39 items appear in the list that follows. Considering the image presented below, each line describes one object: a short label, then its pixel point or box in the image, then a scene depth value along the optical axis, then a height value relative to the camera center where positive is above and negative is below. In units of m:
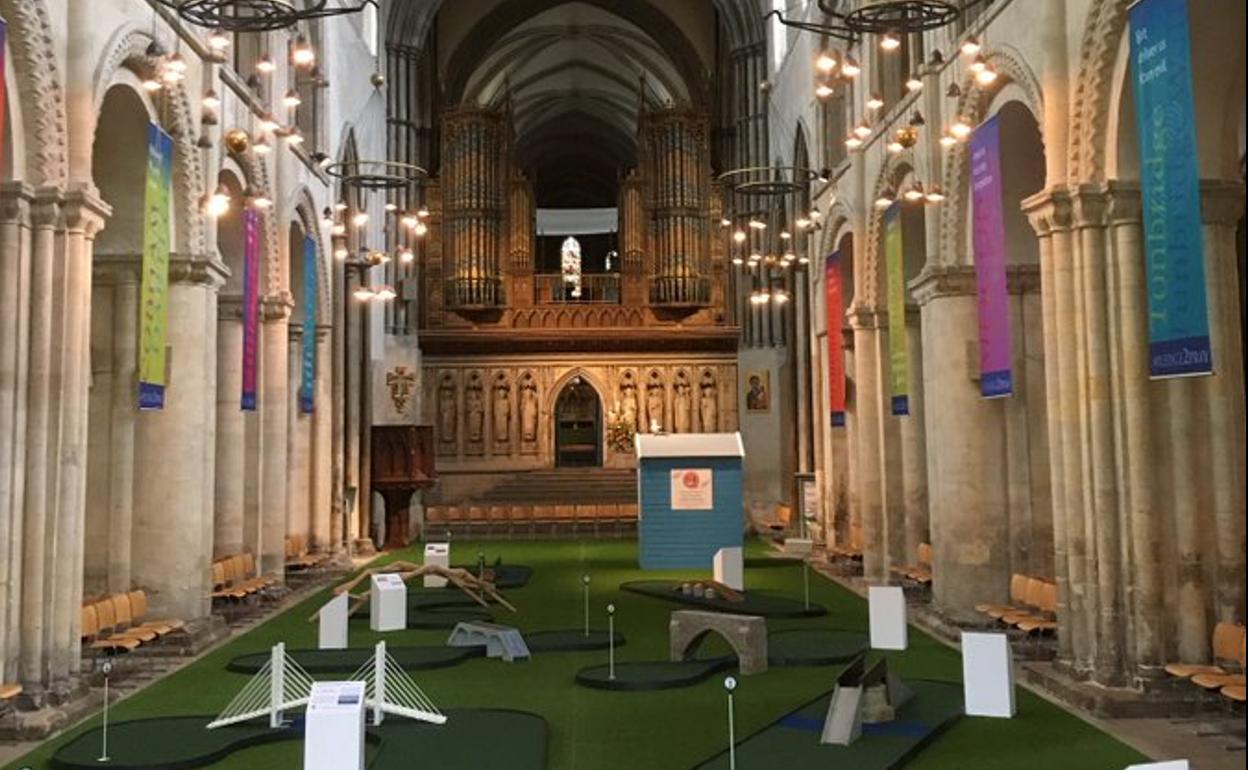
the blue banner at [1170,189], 8.35 +1.99
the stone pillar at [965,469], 13.71 -0.12
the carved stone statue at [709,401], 31.17 +1.73
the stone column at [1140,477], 9.58 -0.17
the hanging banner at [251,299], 15.59 +2.40
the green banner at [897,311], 15.38 +2.02
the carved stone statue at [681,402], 31.25 +1.72
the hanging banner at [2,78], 8.46 +2.98
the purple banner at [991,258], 12.00 +2.15
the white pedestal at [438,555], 16.86 -1.26
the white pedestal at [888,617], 12.00 -1.65
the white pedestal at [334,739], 6.64 -1.55
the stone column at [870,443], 17.62 +0.30
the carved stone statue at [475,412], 31.12 +1.54
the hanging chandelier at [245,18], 10.83 +4.47
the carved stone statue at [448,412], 30.98 +1.55
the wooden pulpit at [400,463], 24.91 +0.16
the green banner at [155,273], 11.91 +2.15
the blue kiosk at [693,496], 20.44 -0.56
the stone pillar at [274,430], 18.38 +0.69
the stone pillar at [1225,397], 9.53 +0.49
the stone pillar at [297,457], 20.39 +0.28
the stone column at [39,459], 9.49 +0.15
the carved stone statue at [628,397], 31.38 +1.89
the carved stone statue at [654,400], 31.38 +1.79
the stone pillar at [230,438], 16.20 +0.50
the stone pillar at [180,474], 13.31 +0.00
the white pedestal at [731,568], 15.88 -1.45
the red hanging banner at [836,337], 19.34 +2.13
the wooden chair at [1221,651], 9.03 -1.58
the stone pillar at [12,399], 9.27 +0.64
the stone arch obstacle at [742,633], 10.84 -1.61
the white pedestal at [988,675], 8.84 -1.69
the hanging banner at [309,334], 19.83 +2.40
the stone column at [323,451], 21.66 +0.39
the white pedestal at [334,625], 12.04 -1.63
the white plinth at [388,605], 13.58 -1.59
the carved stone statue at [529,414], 31.20 +1.45
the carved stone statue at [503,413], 31.20 +1.51
